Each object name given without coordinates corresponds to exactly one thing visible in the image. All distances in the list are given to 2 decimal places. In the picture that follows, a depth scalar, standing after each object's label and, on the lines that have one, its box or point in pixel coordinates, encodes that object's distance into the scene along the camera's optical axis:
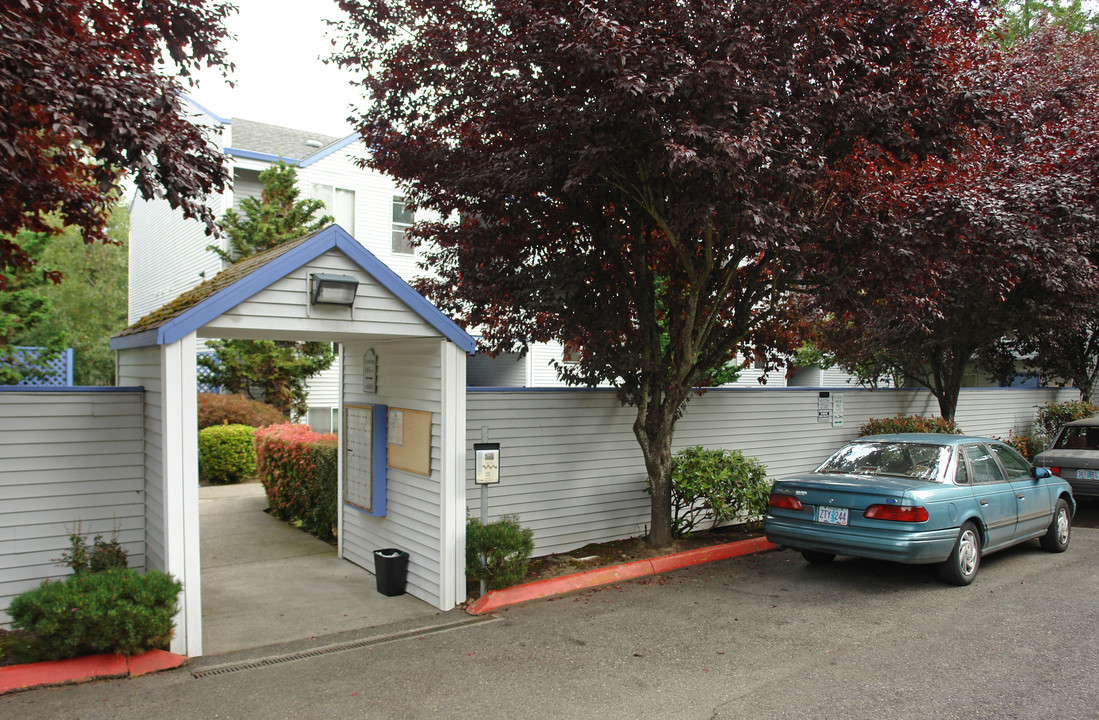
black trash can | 7.68
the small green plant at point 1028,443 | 16.78
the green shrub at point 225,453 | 15.23
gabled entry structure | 5.91
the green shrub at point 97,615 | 5.32
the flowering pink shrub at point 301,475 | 10.37
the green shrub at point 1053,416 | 18.45
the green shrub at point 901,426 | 13.34
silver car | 11.74
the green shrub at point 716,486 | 9.13
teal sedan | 7.35
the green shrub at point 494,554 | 7.46
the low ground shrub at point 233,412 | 15.91
